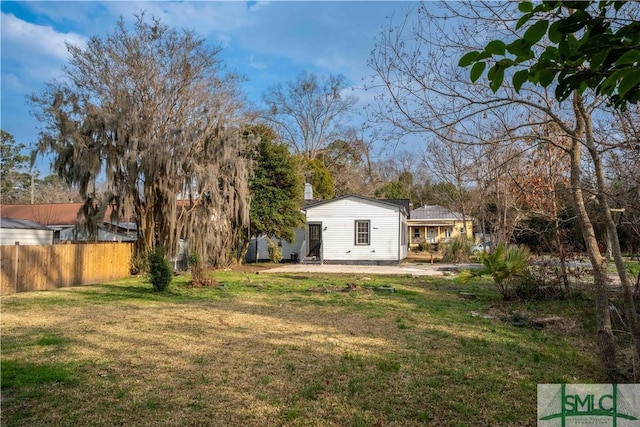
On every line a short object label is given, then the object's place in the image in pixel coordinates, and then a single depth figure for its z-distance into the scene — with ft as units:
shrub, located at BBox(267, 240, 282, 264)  75.87
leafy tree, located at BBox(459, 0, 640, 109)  4.53
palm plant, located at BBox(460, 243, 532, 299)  30.58
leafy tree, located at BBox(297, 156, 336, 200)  103.76
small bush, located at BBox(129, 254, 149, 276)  52.85
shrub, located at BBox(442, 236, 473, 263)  73.36
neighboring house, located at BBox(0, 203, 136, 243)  71.56
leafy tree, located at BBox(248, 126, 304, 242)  69.82
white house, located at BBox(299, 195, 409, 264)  72.64
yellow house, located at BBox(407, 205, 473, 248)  113.80
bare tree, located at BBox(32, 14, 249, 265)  48.03
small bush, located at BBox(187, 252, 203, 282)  41.26
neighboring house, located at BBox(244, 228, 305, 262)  80.43
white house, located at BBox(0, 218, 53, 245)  57.06
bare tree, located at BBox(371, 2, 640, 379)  12.42
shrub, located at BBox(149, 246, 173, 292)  36.58
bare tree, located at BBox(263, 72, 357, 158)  115.55
